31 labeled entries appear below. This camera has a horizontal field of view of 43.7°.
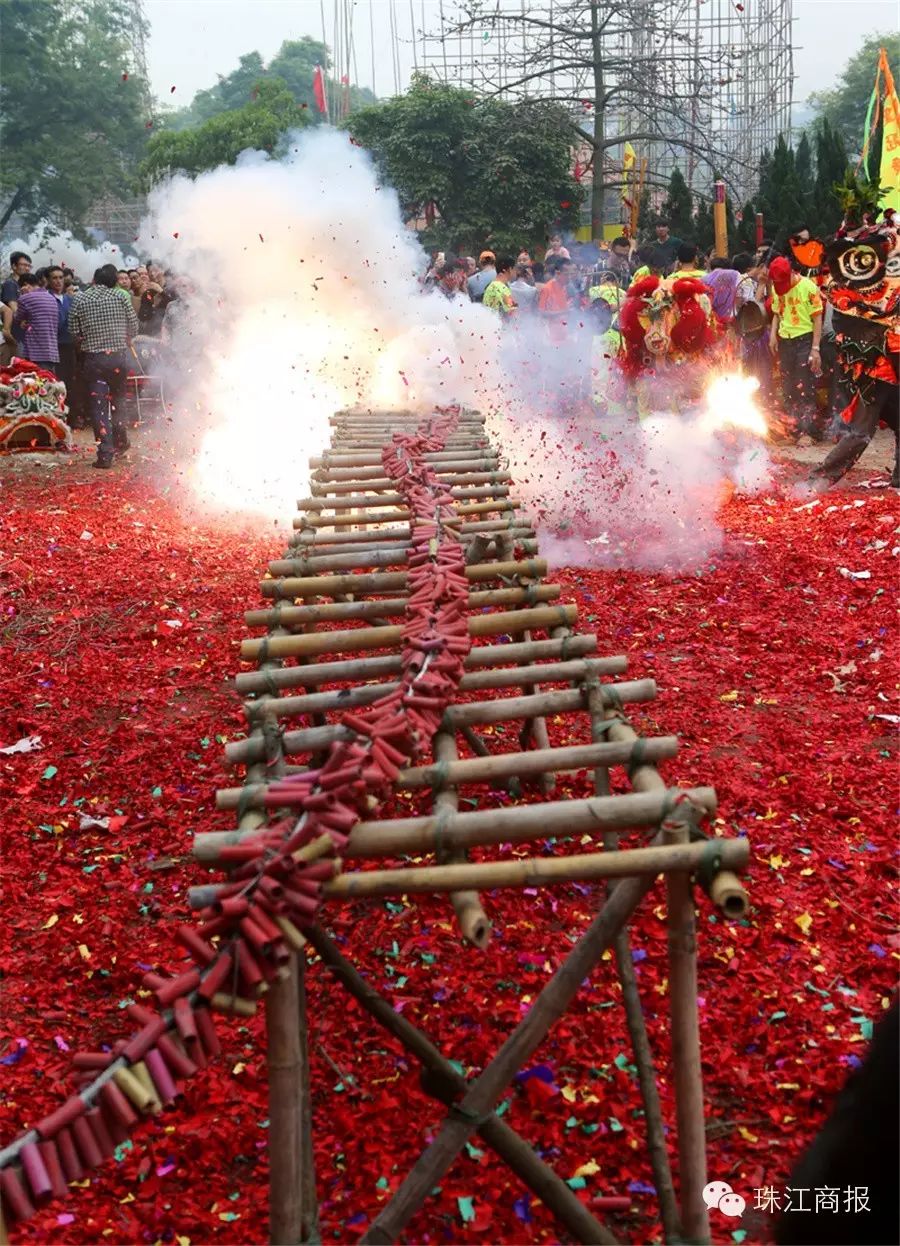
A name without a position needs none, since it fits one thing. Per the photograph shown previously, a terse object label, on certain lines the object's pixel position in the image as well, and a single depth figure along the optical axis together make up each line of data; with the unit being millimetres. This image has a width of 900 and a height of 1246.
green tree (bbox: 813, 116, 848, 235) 16234
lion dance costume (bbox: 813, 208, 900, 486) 9281
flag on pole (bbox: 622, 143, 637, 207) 25403
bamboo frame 2162
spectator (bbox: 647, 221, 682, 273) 13555
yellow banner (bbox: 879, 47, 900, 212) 12859
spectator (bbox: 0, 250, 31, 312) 13758
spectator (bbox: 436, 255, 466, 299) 14053
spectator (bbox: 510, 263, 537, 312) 14492
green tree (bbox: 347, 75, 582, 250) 23375
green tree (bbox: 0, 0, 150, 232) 32125
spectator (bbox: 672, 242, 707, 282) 11656
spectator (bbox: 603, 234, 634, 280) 16125
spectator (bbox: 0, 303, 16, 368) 13180
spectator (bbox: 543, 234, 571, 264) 16969
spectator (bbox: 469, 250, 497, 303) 13941
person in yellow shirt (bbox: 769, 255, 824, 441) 11922
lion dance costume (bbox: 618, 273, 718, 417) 9953
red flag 36628
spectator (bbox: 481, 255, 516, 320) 13469
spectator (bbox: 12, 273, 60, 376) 12688
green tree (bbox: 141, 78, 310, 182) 29672
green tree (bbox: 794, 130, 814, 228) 19428
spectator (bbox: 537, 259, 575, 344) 14242
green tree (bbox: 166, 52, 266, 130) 56656
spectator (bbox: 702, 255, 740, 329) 12273
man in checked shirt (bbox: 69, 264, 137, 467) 11594
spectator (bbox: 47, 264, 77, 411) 13703
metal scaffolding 21531
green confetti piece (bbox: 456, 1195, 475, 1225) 2463
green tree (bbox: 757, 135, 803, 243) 16828
